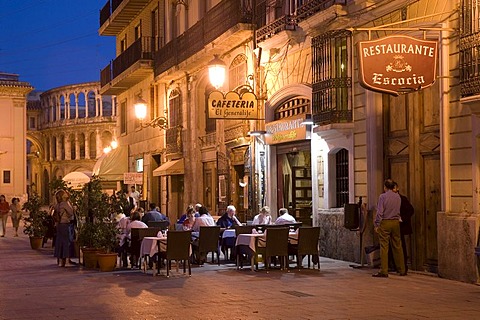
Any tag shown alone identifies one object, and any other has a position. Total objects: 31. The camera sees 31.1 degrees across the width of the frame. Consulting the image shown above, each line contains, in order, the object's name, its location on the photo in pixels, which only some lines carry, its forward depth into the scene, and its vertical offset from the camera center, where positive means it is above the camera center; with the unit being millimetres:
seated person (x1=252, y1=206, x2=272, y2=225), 20078 -556
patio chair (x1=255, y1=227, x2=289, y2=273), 16969 -1004
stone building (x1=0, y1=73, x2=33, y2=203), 66062 +4575
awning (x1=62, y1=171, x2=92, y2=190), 34641 +677
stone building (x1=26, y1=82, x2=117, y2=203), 78625 +6180
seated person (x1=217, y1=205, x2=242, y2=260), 20219 -619
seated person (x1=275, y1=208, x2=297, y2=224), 19075 -561
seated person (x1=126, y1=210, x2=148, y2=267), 18516 -653
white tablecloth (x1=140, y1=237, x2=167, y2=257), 16797 -998
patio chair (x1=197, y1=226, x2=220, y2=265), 18516 -975
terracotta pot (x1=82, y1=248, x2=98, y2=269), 18250 -1313
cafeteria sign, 22125 +2290
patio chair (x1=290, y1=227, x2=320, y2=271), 17172 -1007
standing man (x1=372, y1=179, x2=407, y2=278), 15781 -615
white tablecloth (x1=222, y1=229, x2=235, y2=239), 19172 -897
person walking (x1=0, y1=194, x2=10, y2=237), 33531 -647
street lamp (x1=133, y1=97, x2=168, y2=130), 30844 +2857
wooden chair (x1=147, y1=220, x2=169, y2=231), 21109 -733
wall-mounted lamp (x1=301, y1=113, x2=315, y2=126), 20359 +1715
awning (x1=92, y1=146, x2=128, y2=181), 38812 +1327
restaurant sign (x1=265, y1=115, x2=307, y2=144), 21016 +1590
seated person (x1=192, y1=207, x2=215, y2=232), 19484 -624
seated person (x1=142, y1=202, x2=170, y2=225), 22062 -567
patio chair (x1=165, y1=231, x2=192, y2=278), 16422 -995
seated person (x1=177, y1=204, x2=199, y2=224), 20419 -553
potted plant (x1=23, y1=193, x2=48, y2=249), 26041 -854
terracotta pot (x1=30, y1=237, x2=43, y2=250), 25984 -1389
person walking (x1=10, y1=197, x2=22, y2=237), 34438 -677
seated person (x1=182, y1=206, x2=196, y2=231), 20189 -627
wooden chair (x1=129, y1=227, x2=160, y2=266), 17784 -861
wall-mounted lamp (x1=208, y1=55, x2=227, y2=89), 23203 +3309
